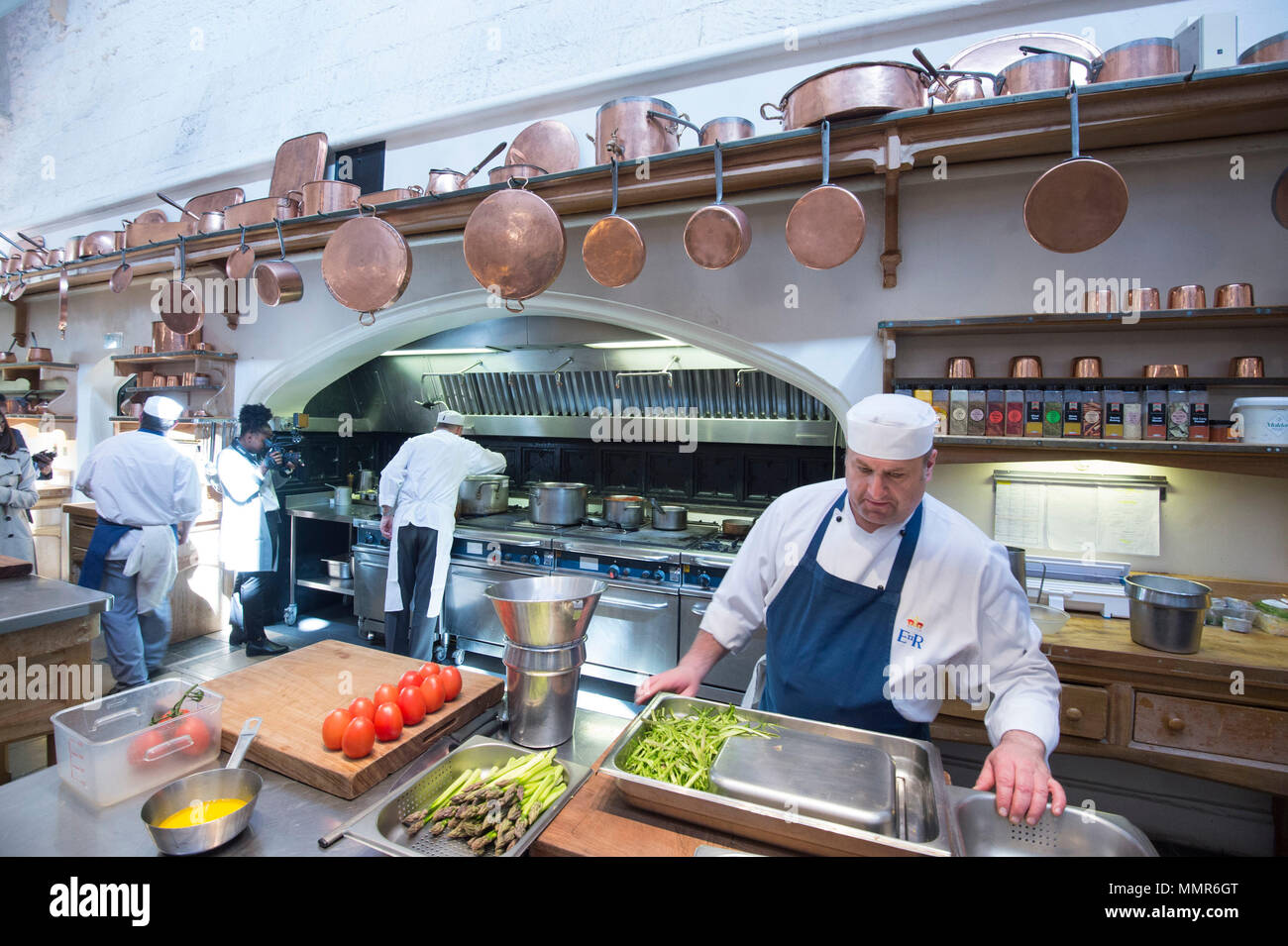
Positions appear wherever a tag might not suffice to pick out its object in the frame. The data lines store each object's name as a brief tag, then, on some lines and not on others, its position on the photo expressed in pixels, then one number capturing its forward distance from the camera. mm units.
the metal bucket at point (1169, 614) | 2398
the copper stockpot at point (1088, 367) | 2844
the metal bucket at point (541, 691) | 1673
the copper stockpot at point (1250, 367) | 2668
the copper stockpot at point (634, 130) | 3273
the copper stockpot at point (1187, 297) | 2656
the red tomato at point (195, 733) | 1536
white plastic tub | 2525
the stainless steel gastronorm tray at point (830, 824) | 1128
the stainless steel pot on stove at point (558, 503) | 4949
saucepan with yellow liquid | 1213
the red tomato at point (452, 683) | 1852
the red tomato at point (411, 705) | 1693
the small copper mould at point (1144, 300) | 2719
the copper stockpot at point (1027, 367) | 2936
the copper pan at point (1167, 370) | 2732
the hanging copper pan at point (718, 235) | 2994
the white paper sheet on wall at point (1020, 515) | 3207
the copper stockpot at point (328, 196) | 4160
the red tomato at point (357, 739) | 1510
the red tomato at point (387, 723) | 1601
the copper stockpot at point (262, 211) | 4375
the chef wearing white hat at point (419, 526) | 4691
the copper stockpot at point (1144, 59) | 2480
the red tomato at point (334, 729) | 1550
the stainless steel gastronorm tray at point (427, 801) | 1249
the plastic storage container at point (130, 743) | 1411
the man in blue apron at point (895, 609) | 1721
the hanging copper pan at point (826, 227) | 2768
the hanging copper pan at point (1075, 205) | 2387
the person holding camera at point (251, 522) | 4902
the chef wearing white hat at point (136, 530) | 4117
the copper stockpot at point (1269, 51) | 2303
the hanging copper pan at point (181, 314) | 4742
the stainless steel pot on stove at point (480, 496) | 5410
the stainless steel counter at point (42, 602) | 2445
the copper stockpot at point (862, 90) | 2647
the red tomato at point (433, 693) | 1769
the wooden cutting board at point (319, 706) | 1511
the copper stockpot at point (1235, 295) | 2582
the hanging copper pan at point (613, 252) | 3154
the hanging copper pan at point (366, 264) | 3096
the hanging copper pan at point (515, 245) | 2904
